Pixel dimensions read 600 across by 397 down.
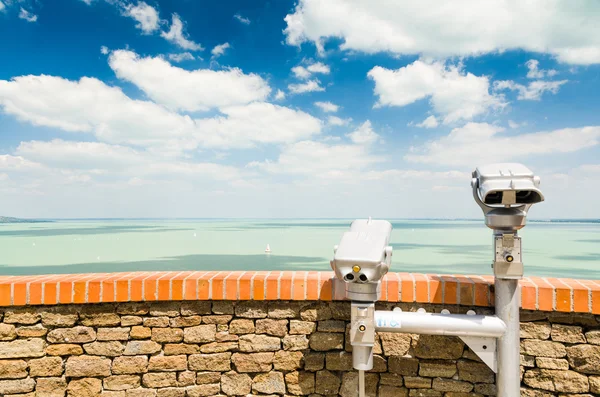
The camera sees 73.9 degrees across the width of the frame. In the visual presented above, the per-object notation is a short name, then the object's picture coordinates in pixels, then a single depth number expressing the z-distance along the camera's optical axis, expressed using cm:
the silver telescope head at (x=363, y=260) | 189
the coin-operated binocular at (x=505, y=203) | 193
